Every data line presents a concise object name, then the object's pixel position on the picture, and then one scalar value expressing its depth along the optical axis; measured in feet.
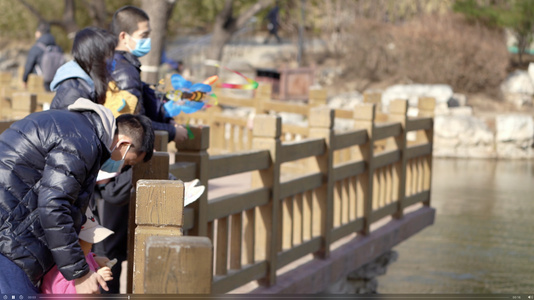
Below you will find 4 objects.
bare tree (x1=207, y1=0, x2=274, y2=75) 71.31
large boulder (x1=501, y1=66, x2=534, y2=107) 78.54
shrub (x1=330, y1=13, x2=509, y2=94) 78.18
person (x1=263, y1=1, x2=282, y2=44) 97.35
